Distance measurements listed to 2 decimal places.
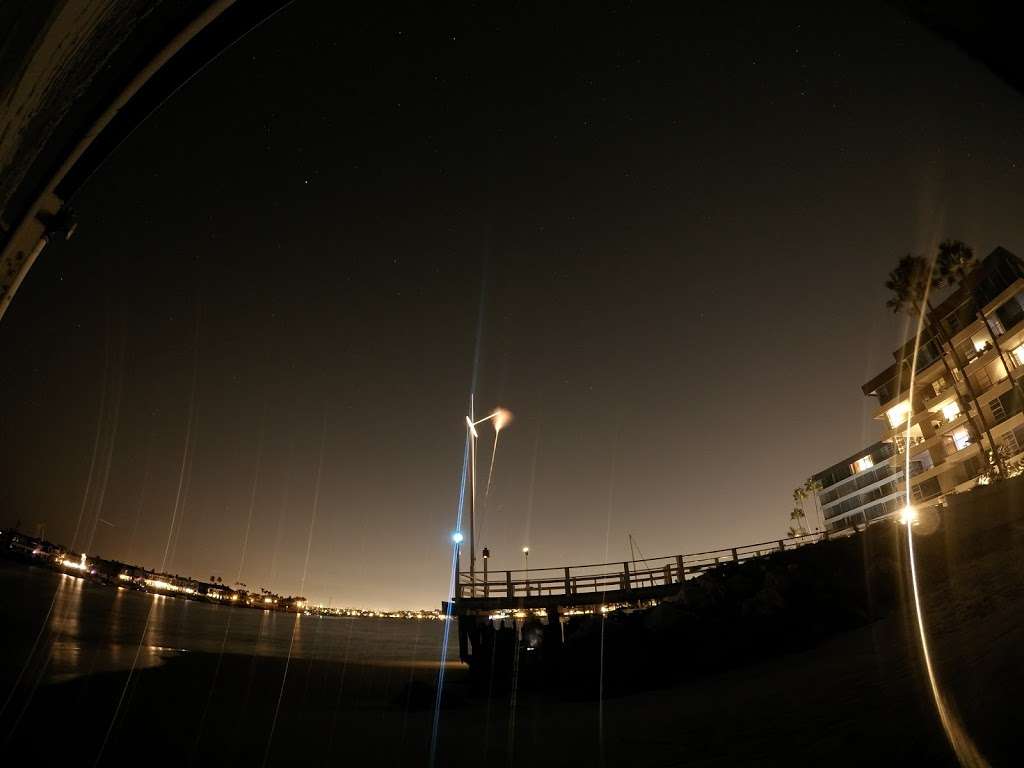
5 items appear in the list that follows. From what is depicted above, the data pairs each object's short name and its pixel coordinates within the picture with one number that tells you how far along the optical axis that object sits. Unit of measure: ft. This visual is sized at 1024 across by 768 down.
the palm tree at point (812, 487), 309.01
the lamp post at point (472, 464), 78.95
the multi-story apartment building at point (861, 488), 266.36
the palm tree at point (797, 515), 310.04
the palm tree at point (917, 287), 133.59
